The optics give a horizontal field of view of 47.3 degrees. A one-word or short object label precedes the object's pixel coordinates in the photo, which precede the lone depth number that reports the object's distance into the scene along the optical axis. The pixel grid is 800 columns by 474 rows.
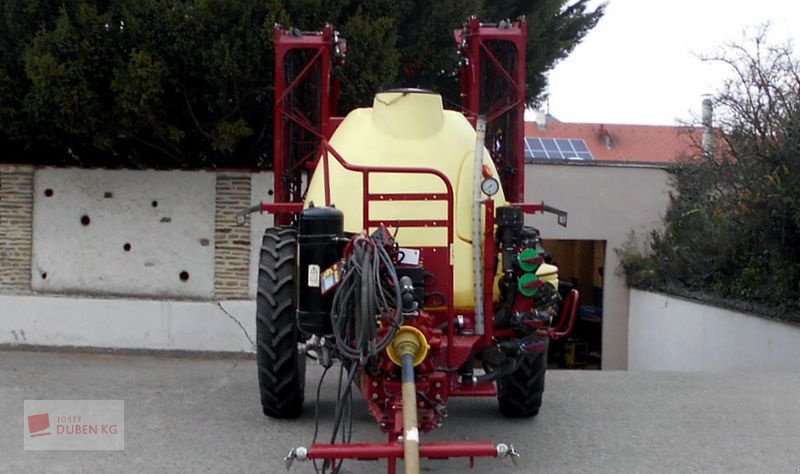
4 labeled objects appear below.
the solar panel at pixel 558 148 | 26.16
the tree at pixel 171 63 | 8.80
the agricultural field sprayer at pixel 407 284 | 4.71
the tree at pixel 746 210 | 11.37
